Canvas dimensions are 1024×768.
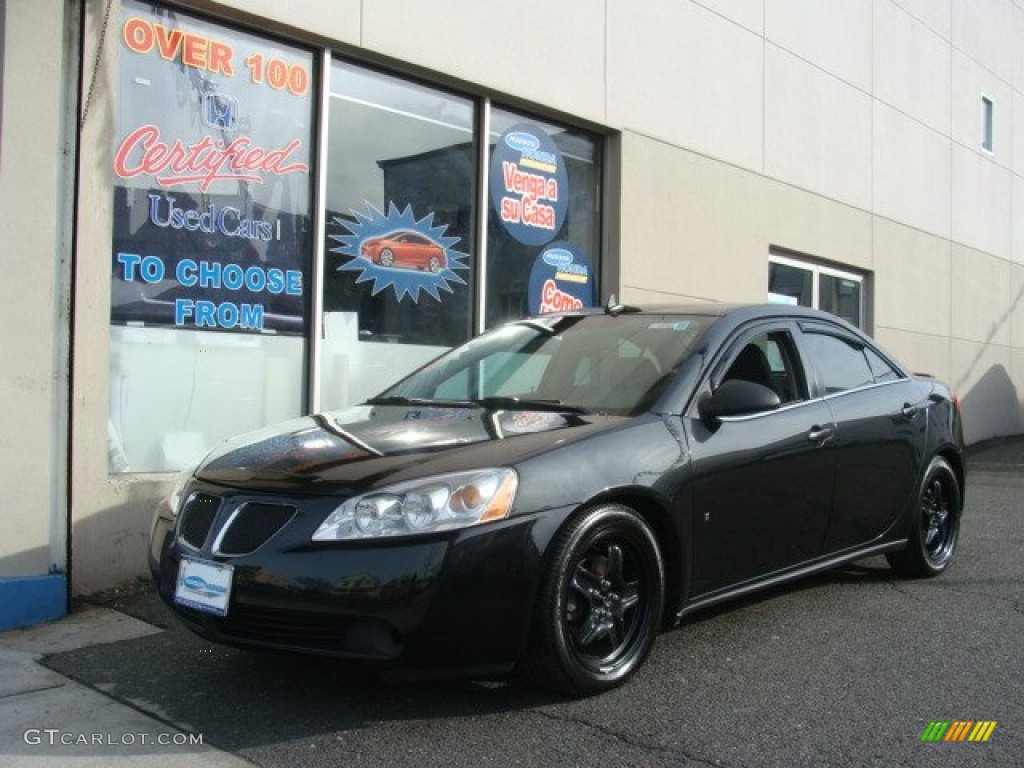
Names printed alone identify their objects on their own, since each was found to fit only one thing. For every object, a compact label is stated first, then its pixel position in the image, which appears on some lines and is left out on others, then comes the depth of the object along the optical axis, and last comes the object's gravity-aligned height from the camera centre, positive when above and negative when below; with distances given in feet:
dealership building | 16.78 +4.87
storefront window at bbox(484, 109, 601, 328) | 26.37 +5.14
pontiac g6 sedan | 10.62 -1.15
